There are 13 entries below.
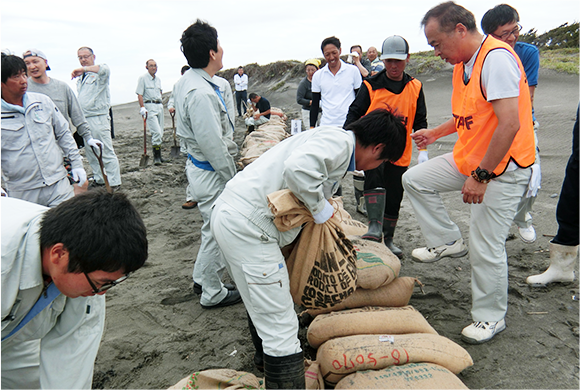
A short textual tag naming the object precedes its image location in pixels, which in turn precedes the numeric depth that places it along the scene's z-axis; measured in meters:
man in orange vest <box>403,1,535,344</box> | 1.97
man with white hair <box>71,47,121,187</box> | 5.55
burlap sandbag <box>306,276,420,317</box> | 2.31
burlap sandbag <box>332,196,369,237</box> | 2.88
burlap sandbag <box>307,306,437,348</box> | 2.02
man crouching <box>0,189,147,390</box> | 1.20
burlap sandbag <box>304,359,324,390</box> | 1.83
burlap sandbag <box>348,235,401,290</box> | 2.28
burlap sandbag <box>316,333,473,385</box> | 1.80
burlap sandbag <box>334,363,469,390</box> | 1.66
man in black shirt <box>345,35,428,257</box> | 3.11
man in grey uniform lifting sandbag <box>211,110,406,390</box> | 1.63
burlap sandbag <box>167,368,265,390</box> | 1.73
